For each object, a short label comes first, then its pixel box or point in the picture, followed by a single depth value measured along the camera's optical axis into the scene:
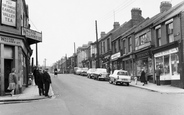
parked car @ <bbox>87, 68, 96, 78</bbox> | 32.23
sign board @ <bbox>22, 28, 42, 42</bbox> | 16.76
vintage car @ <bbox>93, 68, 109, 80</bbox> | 28.33
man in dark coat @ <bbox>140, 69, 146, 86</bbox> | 21.32
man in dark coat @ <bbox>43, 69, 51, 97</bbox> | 13.62
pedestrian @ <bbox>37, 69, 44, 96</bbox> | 14.05
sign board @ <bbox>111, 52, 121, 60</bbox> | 33.17
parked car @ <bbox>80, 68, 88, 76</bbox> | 42.27
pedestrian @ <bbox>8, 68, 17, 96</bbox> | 13.55
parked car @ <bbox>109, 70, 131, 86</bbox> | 21.55
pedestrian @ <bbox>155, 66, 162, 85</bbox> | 20.42
